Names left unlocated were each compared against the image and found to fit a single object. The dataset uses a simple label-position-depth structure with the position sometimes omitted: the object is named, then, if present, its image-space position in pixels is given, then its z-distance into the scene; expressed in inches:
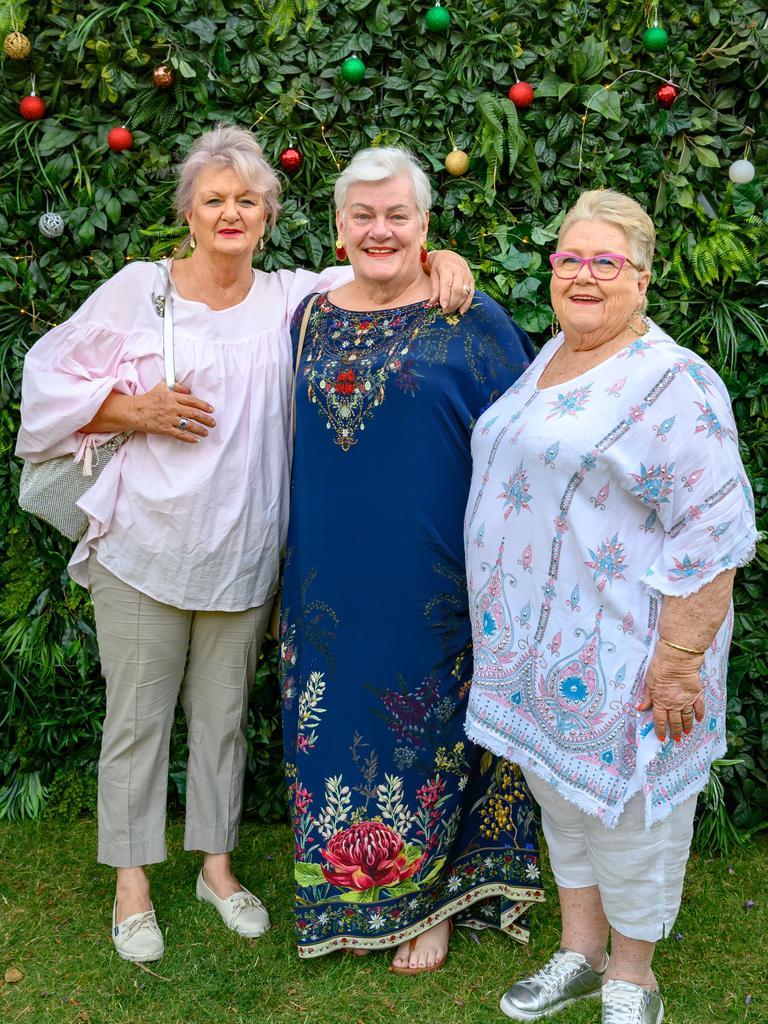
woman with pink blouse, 113.3
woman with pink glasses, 88.4
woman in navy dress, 108.2
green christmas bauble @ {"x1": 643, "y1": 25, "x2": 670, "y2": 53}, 133.0
